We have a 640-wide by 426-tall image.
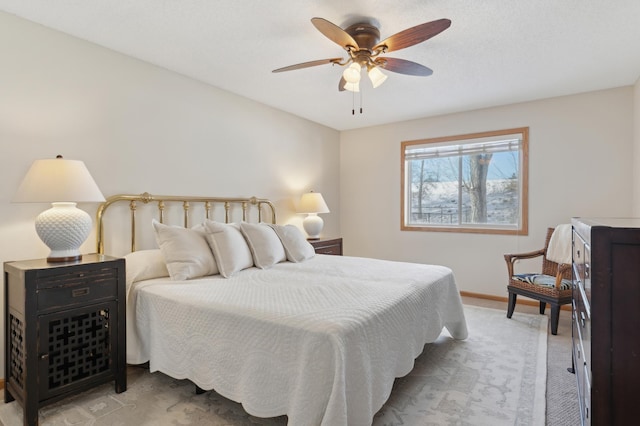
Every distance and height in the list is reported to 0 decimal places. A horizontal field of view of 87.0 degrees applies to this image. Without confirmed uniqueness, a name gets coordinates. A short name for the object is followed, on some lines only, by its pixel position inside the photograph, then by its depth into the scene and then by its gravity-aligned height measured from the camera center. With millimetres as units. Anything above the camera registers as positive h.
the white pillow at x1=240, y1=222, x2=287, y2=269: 2910 -319
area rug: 1825 -1131
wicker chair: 3041 -703
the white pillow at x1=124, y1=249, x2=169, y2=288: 2355 -413
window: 4078 +364
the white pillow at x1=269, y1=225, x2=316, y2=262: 3208 -336
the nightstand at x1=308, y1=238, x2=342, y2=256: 4102 -453
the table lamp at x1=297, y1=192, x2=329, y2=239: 4273 -6
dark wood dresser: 1057 -361
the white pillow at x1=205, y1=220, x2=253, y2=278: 2598 -315
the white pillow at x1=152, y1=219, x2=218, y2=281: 2424 -327
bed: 1492 -581
